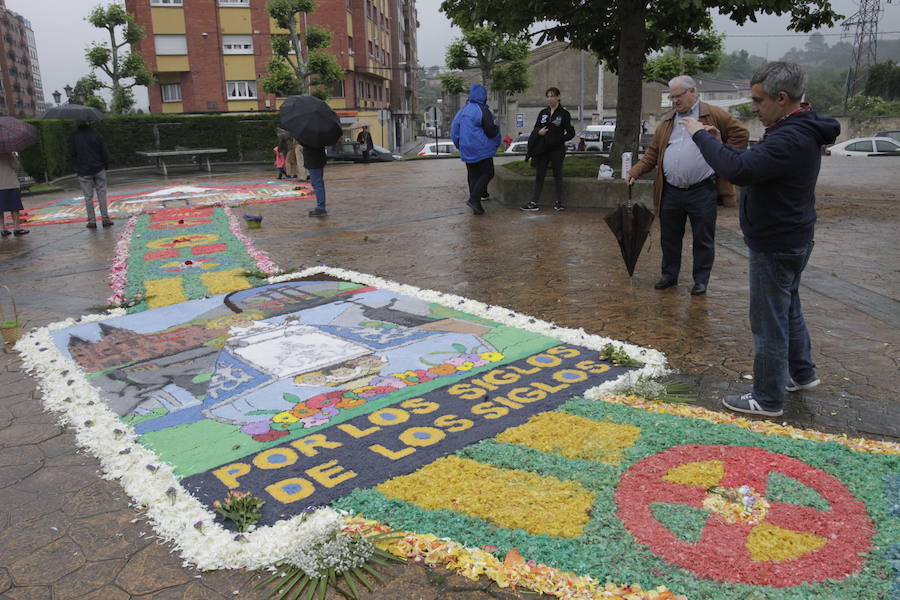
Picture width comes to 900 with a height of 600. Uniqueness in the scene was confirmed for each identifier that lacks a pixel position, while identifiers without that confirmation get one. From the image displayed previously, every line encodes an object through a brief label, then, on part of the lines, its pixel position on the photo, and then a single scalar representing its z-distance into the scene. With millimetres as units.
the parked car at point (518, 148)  33172
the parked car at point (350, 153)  28203
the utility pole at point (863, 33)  50500
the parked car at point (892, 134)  29111
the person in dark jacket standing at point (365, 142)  27891
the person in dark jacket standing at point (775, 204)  3219
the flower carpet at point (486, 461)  2428
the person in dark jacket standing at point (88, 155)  10070
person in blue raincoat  10320
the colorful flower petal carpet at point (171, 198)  12883
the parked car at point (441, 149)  33344
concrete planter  10812
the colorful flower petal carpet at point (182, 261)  6527
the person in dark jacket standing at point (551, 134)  10180
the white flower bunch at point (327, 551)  2441
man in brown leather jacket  5498
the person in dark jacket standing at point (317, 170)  10922
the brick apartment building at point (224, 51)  41438
